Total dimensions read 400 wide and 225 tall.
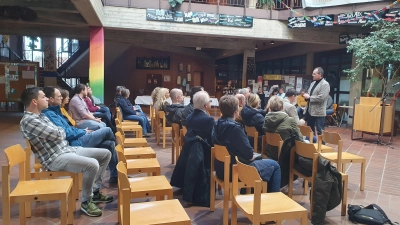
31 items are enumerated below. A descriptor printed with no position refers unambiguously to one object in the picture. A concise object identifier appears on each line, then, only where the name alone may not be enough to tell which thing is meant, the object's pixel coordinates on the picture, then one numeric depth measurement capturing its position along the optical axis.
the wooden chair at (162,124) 5.63
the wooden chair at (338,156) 3.51
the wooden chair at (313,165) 2.85
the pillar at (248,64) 12.20
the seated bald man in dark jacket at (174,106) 4.96
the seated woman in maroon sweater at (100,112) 5.79
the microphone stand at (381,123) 6.86
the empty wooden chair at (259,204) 1.97
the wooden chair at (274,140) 3.30
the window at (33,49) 17.81
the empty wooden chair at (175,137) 4.36
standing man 4.95
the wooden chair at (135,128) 5.41
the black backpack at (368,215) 2.79
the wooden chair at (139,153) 3.49
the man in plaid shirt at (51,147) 2.69
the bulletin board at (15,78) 10.73
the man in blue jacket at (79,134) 3.15
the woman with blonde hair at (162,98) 6.18
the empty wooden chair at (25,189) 2.16
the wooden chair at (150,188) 2.38
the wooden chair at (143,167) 2.95
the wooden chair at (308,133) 4.05
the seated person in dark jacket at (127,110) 6.55
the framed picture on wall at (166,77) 15.90
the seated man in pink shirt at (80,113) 4.65
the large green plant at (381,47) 7.07
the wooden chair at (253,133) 3.86
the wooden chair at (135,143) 4.18
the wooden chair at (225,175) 2.61
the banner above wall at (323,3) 8.43
